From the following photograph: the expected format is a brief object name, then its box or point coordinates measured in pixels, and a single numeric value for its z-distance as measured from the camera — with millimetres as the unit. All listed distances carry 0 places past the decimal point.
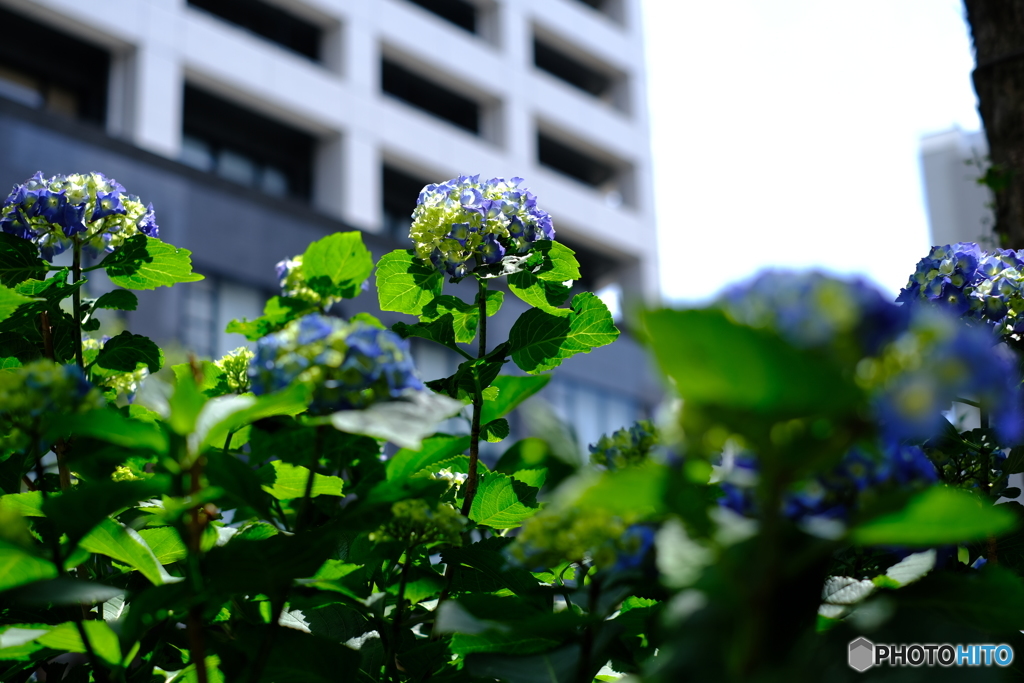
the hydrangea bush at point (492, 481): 667
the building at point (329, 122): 16781
